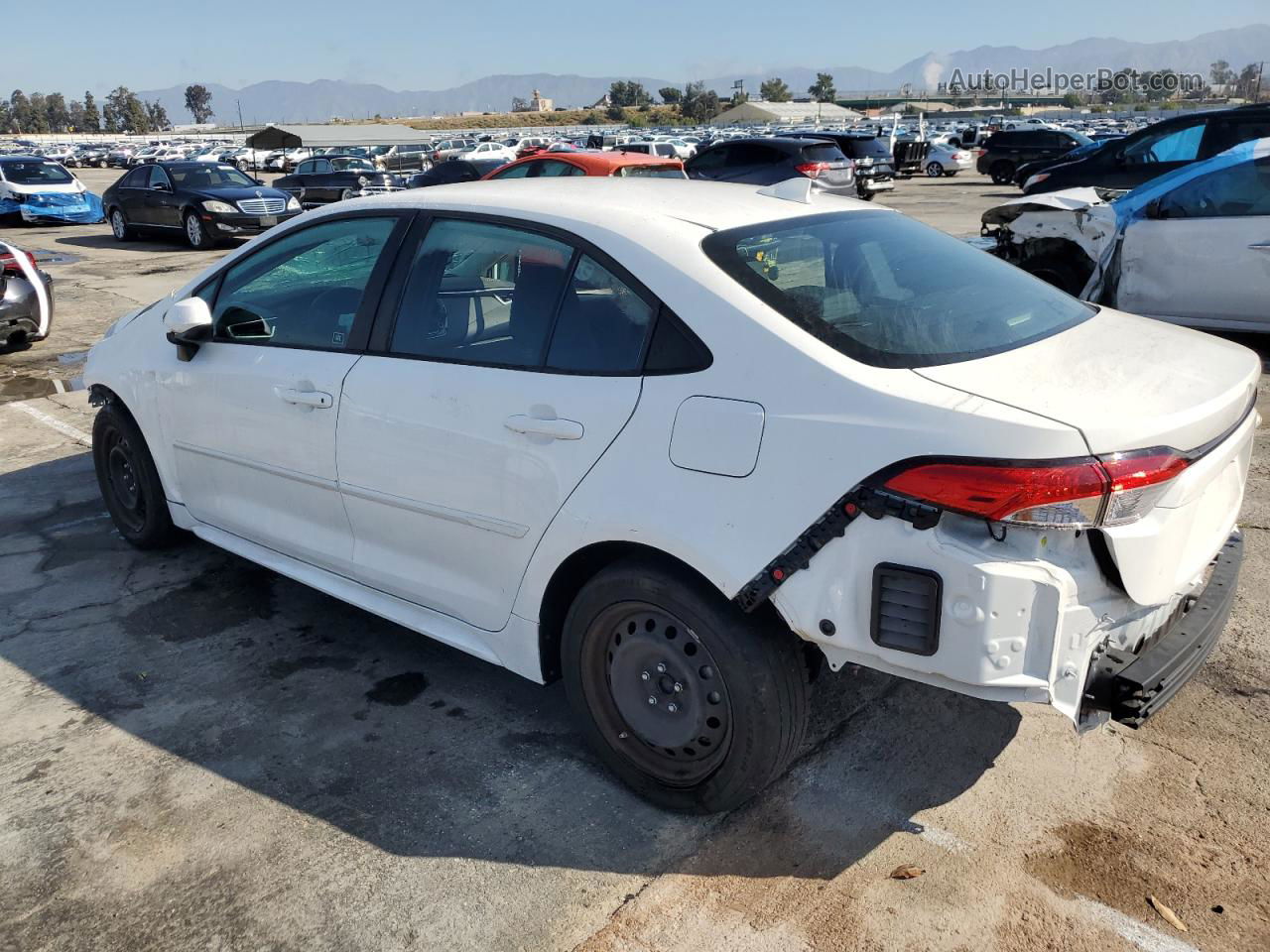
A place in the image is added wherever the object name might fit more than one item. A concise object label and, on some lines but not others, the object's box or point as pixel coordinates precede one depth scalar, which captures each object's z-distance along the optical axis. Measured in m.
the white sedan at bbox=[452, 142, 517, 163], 31.81
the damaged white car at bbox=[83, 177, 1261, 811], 2.29
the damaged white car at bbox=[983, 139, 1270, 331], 7.71
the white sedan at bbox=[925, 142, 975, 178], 34.00
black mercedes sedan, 17.52
